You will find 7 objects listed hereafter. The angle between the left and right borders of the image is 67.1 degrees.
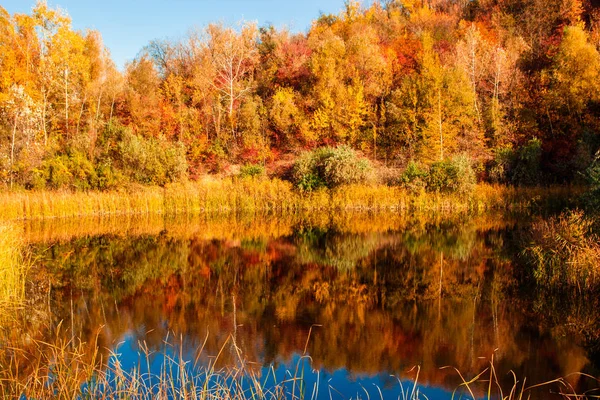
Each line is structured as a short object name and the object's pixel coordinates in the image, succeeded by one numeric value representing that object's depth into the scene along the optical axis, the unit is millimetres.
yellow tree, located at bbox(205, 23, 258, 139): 37938
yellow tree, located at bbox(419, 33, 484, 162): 30797
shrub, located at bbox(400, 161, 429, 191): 26214
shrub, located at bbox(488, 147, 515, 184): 27312
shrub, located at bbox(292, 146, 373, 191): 26297
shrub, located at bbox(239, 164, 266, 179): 28988
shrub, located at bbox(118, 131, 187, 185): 26797
